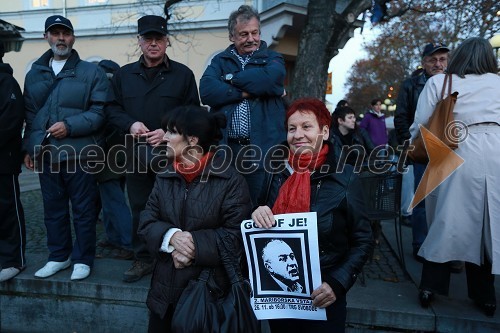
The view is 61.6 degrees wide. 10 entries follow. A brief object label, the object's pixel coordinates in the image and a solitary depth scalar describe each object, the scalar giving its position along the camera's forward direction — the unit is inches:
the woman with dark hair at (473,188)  116.5
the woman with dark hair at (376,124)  421.4
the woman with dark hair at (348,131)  218.7
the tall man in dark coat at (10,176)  144.3
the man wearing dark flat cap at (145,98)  137.8
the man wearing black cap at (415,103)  174.7
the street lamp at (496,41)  357.4
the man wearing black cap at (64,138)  144.3
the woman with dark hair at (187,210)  90.4
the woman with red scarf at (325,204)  85.7
